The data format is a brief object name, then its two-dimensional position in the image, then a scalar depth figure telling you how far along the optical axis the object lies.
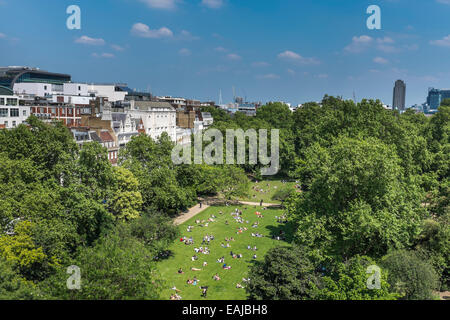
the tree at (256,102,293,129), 112.06
